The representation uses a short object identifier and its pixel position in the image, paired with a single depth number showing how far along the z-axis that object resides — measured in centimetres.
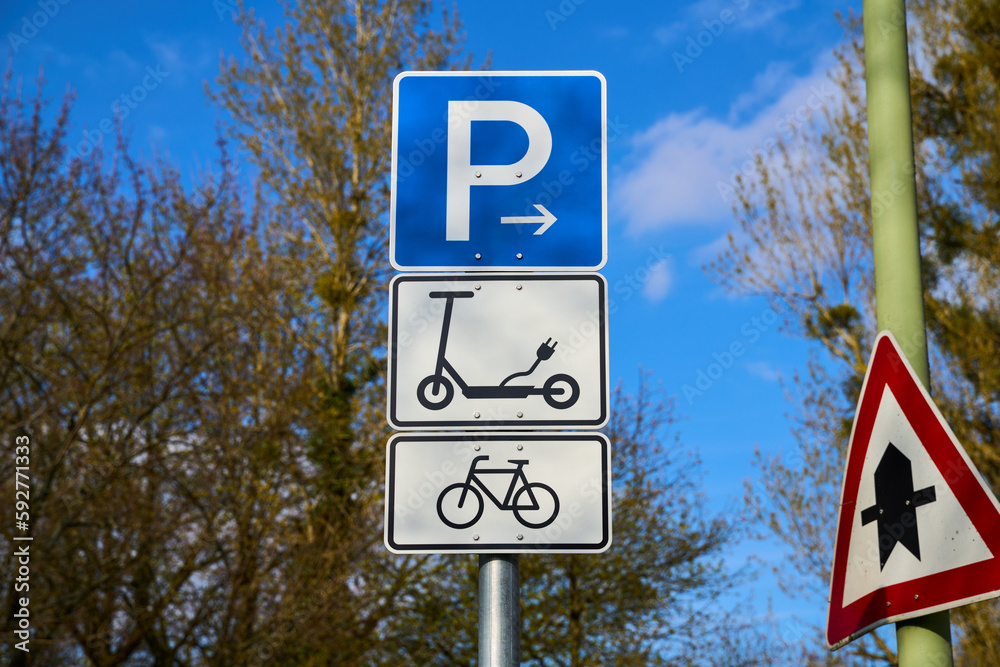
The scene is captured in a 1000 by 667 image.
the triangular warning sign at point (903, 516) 218
